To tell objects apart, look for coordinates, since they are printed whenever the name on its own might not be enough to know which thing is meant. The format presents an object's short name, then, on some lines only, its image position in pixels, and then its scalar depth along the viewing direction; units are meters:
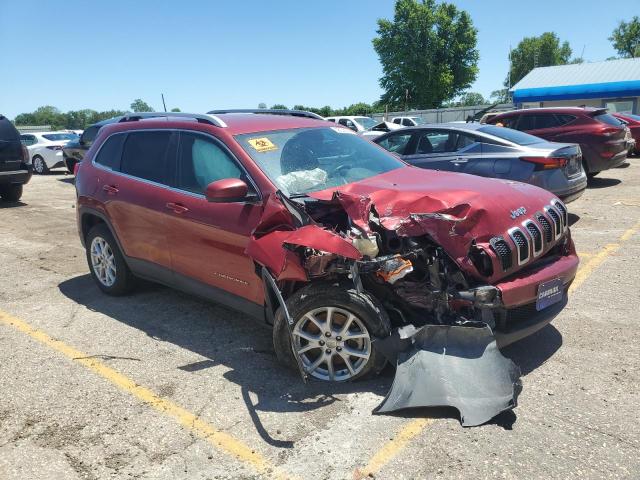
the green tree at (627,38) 72.12
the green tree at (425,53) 55.28
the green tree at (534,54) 81.75
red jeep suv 3.25
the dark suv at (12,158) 11.35
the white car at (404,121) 28.62
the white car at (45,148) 18.95
